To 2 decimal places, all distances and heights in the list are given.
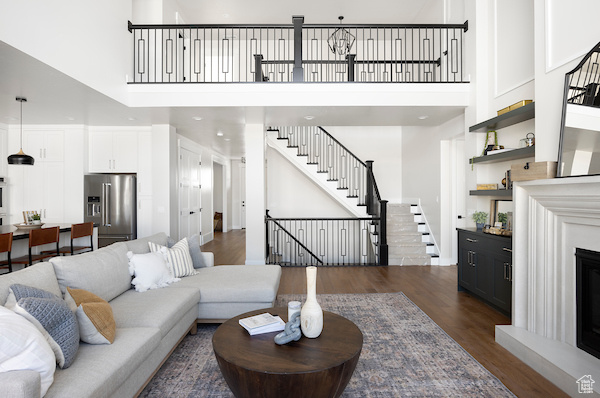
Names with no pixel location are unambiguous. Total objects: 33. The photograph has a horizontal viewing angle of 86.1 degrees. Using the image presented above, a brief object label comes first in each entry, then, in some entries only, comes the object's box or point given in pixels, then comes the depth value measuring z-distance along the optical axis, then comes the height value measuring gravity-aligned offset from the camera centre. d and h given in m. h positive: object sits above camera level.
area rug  2.20 -1.31
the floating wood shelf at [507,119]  3.45 +0.94
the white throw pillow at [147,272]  3.02 -0.70
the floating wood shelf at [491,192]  3.88 +0.07
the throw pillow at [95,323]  1.84 -0.73
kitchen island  3.97 -0.59
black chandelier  7.09 +3.87
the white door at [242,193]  11.90 +0.20
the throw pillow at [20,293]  1.68 -0.52
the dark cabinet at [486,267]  3.50 -0.83
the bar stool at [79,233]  4.59 -0.50
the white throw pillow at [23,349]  1.36 -0.65
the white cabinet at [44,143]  6.04 +1.05
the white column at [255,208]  5.71 -0.17
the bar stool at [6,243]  3.49 -0.49
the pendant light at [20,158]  4.45 +0.57
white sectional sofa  1.55 -0.85
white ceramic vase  1.98 -0.73
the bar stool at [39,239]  3.89 -0.51
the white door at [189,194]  7.02 +0.11
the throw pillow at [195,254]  3.90 -0.68
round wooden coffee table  1.67 -0.89
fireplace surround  2.32 -0.64
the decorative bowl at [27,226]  4.41 -0.38
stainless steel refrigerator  6.01 -0.13
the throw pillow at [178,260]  3.40 -0.66
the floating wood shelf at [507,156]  3.54 +0.51
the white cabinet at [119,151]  6.18 +0.92
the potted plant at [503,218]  4.04 -0.25
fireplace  2.36 -0.78
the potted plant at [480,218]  4.36 -0.28
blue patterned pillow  1.57 -0.63
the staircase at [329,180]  7.19 +0.42
